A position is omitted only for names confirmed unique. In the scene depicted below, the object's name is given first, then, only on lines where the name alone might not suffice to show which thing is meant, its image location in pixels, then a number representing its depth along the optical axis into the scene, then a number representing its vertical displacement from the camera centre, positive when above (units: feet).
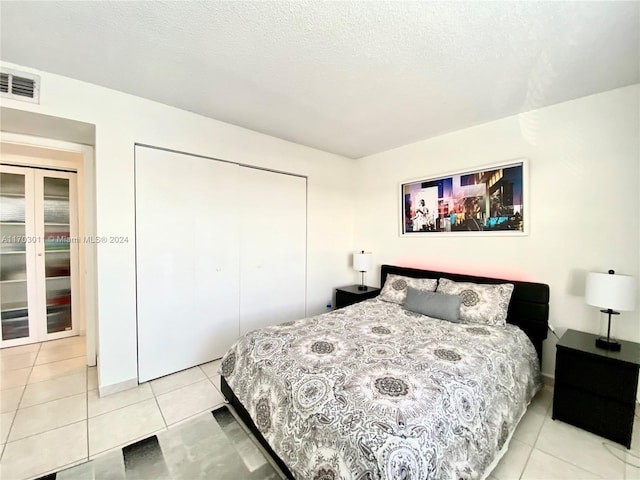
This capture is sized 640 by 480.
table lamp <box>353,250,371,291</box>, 12.50 -1.22
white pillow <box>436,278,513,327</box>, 8.04 -2.01
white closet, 8.40 -0.68
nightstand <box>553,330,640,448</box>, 5.86 -3.41
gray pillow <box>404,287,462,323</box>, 8.31 -2.17
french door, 10.61 -0.84
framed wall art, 8.76 +1.19
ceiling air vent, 6.37 +3.50
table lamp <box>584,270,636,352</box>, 6.40 -1.36
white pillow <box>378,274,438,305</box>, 9.80 -1.87
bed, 3.86 -2.70
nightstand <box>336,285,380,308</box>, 11.80 -2.60
